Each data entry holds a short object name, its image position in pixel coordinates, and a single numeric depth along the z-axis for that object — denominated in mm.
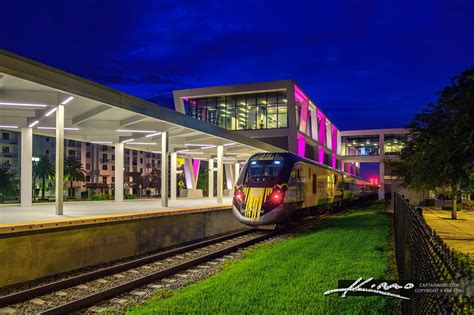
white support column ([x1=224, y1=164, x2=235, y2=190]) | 50094
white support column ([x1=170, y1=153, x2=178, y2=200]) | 32219
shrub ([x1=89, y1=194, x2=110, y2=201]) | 33394
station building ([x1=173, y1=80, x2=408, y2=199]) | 52562
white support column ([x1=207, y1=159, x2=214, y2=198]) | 37619
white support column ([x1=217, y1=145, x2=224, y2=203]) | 27305
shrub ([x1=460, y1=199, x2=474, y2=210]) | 37809
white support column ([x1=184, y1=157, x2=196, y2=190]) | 42522
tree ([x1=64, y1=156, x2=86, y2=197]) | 66500
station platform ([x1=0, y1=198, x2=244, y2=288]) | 10164
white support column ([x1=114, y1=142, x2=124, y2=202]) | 25156
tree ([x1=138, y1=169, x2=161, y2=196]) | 94875
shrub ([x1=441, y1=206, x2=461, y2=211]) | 35969
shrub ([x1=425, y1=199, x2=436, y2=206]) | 44469
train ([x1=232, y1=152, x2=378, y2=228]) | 18094
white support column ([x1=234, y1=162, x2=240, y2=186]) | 41688
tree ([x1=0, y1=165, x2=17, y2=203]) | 60450
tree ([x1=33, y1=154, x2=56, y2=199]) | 66688
